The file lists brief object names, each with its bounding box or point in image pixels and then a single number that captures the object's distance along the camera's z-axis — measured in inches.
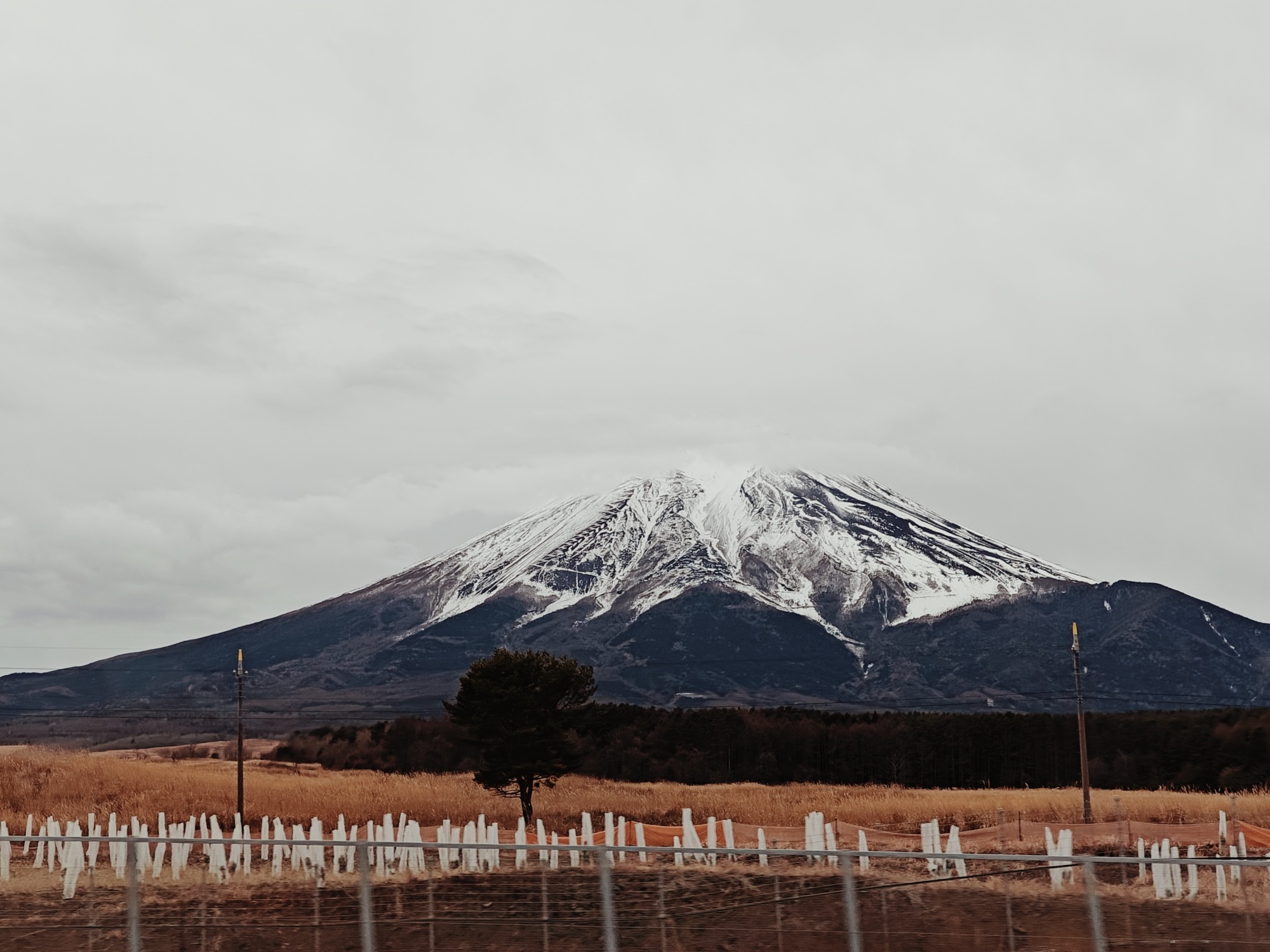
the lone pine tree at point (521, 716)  2183.8
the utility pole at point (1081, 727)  1969.7
